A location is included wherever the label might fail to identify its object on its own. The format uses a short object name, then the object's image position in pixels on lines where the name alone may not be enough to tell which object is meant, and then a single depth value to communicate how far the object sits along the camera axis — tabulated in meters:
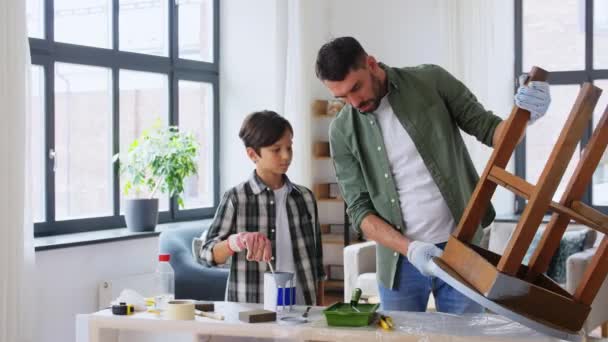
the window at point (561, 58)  6.56
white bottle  2.76
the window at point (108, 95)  5.14
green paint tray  2.37
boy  2.84
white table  2.27
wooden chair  1.93
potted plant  5.40
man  2.53
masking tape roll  2.55
